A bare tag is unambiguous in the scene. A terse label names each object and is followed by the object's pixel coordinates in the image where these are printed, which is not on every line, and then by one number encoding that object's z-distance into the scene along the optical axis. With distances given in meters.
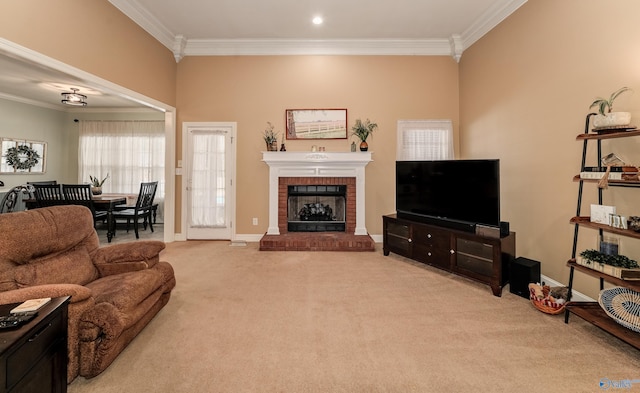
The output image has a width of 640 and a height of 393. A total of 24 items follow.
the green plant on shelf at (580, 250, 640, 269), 2.04
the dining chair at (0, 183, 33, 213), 4.93
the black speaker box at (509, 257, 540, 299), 2.79
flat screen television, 3.10
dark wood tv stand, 2.92
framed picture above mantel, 4.94
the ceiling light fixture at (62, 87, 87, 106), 4.85
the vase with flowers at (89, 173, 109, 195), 5.69
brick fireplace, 4.73
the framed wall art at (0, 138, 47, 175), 6.00
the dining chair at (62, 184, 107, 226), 4.52
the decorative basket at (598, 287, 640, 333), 1.97
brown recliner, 1.64
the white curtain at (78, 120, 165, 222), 6.80
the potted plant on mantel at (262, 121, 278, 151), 4.84
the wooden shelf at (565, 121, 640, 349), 1.93
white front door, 5.01
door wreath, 6.08
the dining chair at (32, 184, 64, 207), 4.46
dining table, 4.89
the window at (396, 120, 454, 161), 4.90
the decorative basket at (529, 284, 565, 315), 2.44
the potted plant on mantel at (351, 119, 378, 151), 4.74
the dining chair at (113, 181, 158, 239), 5.36
